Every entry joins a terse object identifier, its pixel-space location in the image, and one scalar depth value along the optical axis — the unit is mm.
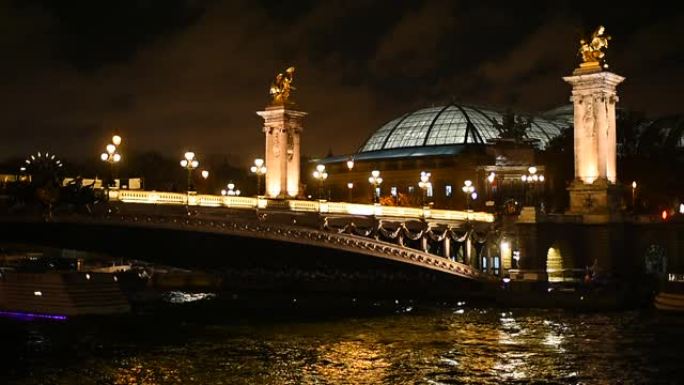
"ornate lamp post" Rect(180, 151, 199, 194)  51344
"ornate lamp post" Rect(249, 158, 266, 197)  61794
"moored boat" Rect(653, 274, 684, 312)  54812
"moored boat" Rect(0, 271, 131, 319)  51219
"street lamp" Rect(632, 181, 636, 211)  83438
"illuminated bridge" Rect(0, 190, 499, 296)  47656
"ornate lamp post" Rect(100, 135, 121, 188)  45072
